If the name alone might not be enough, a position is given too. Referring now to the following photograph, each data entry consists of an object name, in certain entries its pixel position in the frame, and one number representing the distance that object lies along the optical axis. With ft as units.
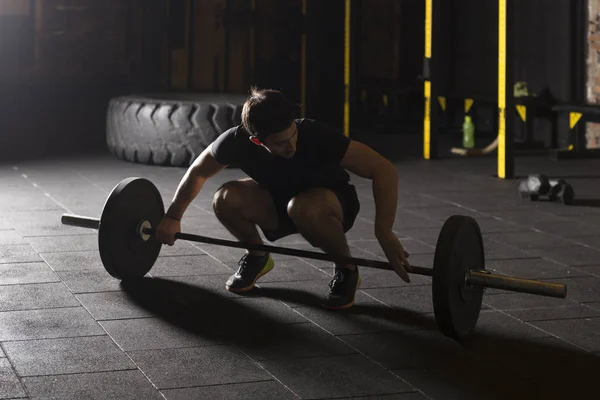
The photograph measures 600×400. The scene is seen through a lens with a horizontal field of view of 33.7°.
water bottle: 24.49
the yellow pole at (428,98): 21.74
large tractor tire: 21.03
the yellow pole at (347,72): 24.08
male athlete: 9.44
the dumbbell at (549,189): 16.79
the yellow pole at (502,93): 19.24
